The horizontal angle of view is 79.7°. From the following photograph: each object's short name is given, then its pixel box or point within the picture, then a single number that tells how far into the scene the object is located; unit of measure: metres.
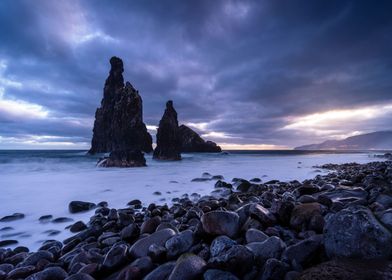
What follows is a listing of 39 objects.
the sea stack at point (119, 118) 33.41
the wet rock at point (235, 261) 2.46
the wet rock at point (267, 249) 2.70
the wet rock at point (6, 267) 3.53
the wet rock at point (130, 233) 4.38
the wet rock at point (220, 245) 2.82
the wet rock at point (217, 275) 2.32
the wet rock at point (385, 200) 4.15
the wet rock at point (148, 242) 3.42
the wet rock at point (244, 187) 9.84
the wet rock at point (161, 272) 2.71
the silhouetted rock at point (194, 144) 77.94
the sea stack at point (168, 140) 37.00
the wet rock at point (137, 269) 2.85
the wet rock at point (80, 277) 2.86
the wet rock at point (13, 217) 6.72
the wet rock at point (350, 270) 1.80
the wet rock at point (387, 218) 2.65
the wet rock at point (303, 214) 3.65
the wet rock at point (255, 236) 3.21
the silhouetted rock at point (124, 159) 23.45
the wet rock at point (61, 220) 6.45
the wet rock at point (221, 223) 3.46
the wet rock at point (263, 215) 3.81
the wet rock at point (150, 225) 4.48
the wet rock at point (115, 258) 3.23
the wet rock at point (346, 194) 5.01
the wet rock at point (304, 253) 2.49
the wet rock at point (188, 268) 2.50
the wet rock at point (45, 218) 6.57
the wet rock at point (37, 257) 3.65
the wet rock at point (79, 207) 7.41
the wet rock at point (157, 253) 3.17
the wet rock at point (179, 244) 3.21
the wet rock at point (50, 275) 3.04
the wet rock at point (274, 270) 2.27
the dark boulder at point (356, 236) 2.16
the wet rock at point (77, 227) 5.62
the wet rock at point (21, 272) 3.23
